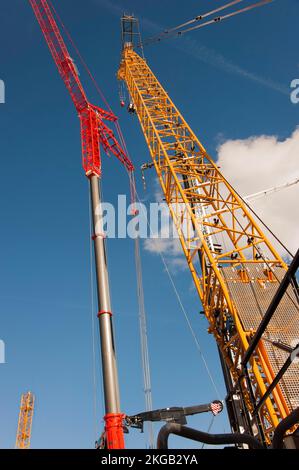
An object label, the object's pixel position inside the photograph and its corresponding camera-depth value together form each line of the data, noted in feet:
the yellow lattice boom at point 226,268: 49.29
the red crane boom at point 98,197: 54.95
